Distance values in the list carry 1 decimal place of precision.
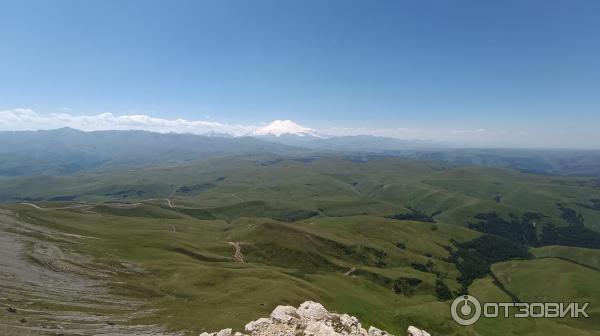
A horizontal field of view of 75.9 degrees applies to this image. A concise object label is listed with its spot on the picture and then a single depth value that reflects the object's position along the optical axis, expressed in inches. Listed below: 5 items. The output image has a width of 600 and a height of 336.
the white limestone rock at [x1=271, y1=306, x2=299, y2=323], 2711.6
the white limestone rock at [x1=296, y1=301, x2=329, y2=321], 2933.1
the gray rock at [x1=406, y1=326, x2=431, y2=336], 3212.6
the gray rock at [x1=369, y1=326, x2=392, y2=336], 3004.4
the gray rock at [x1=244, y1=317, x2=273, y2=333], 2539.9
